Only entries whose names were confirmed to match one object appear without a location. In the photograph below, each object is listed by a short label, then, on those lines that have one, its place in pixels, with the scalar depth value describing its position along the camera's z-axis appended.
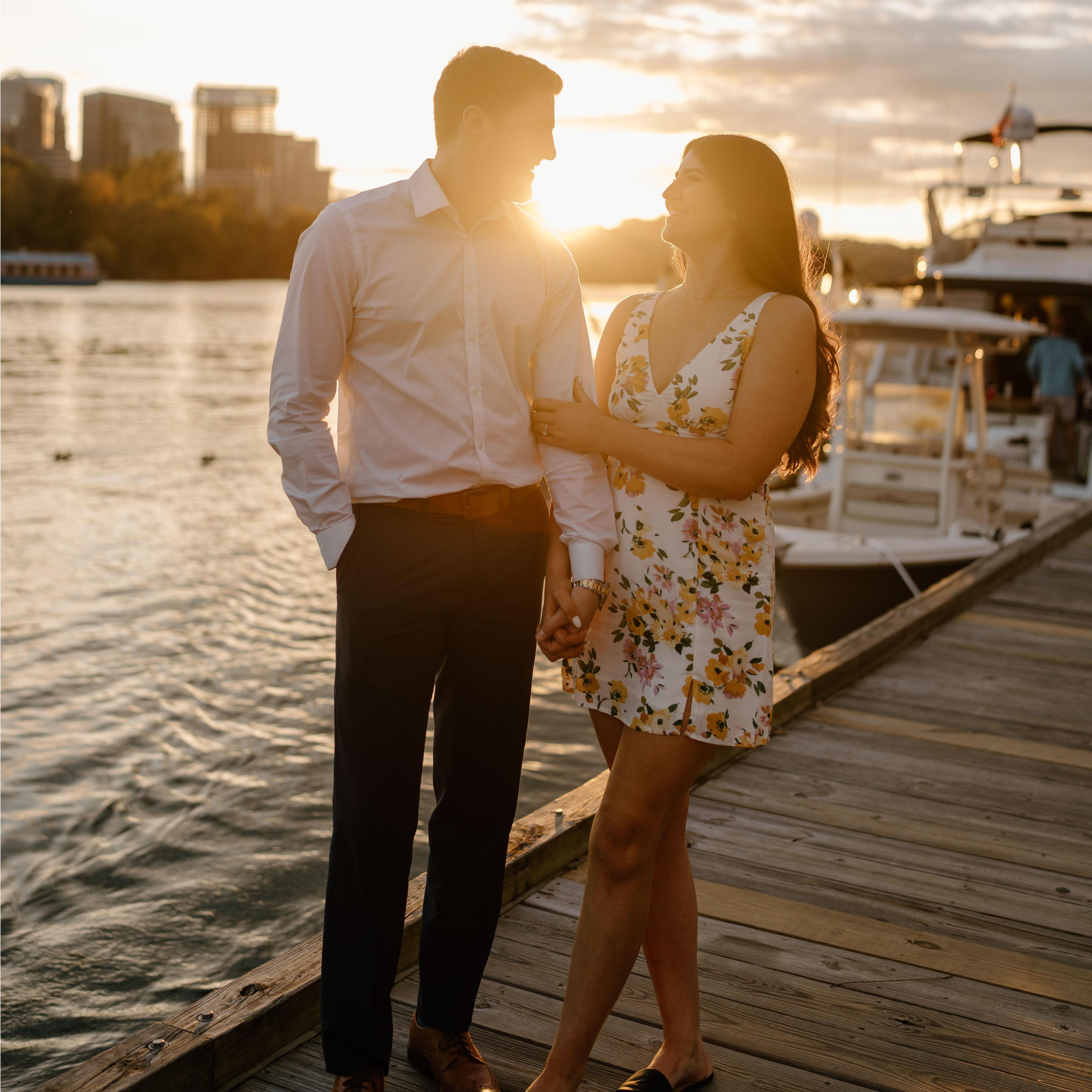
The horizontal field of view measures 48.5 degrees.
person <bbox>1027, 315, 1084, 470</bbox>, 15.57
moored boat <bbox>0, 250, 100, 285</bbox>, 87.25
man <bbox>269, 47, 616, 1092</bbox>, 2.24
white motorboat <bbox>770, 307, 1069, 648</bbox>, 9.73
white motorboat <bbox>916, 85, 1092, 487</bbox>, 16.38
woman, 2.28
